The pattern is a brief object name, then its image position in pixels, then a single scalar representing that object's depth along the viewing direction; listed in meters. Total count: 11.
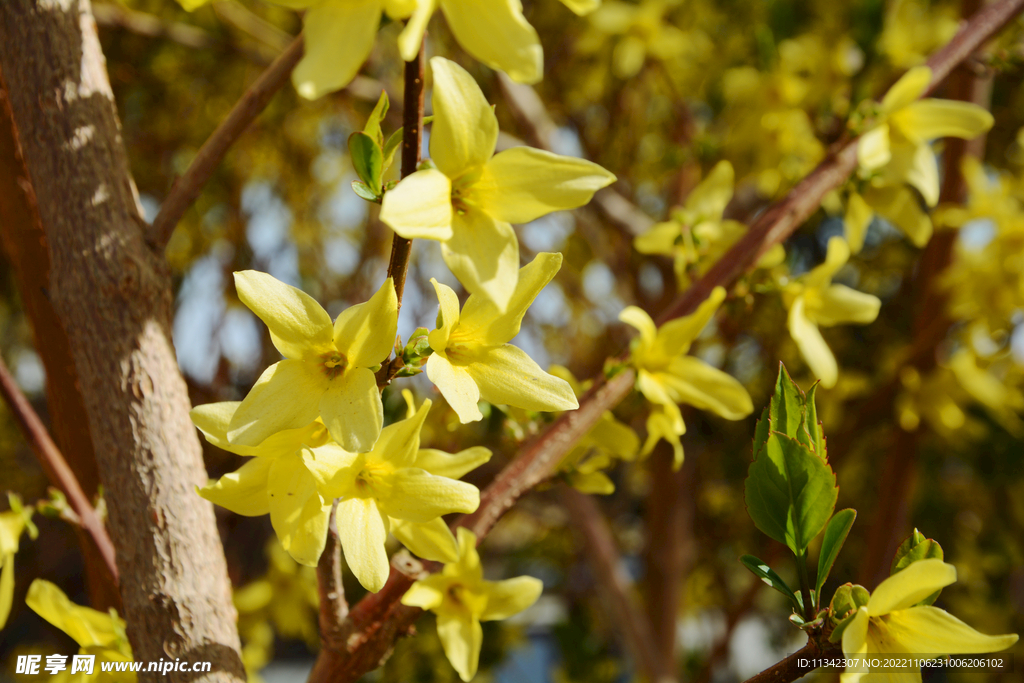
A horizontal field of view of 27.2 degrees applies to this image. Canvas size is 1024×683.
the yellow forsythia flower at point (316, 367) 0.33
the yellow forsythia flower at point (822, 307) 0.40
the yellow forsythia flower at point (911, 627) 0.32
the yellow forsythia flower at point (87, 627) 0.36
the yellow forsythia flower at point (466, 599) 0.36
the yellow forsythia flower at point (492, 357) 0.33
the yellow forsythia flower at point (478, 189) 0.32
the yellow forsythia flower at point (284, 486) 0.34
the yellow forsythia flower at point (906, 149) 0.41
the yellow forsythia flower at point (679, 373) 0.38
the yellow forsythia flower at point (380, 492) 0.33
